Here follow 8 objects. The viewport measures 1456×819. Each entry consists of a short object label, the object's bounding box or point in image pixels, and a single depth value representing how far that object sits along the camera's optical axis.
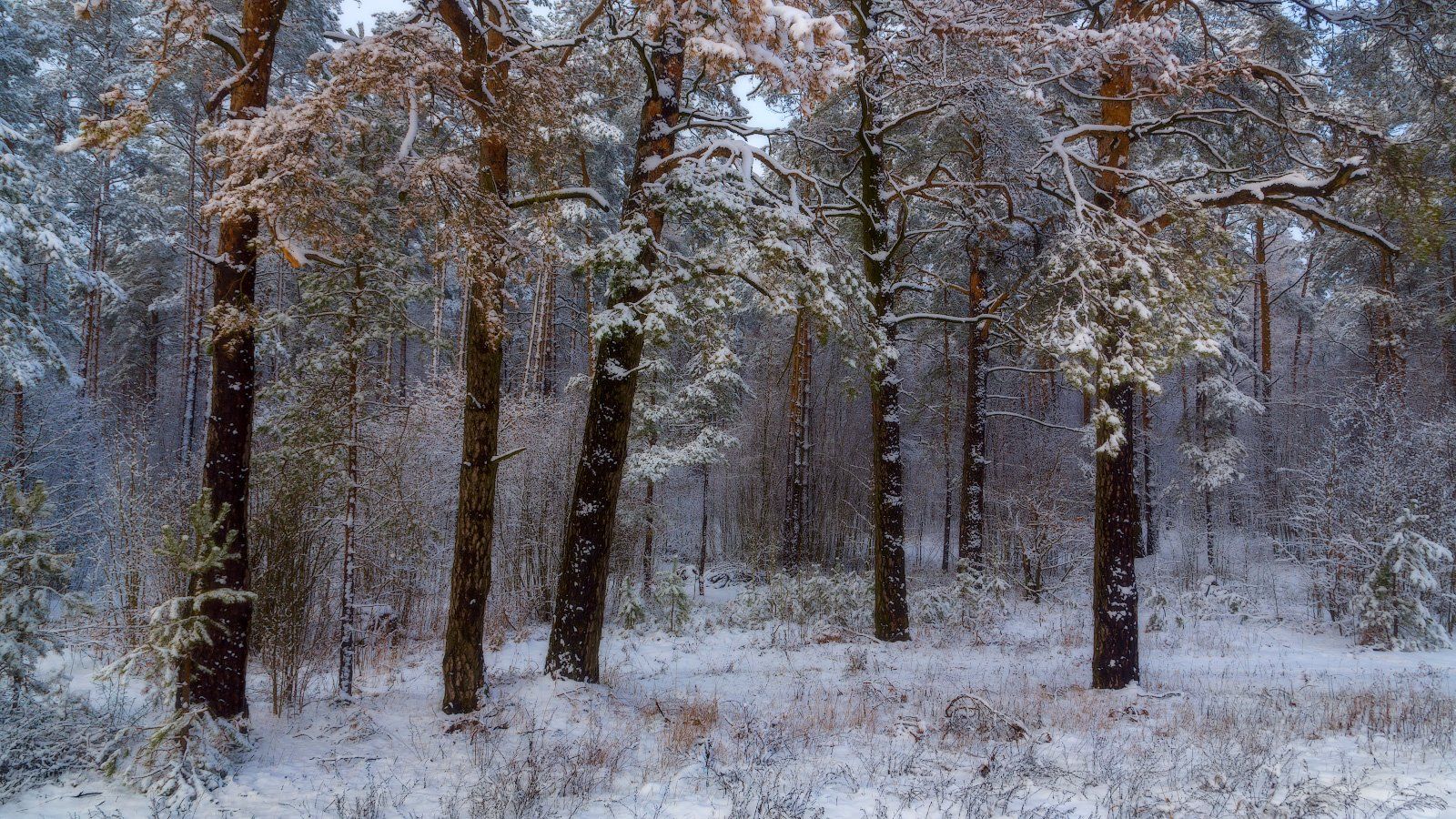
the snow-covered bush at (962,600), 12.34
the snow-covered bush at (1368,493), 11.64
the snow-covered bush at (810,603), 12.32
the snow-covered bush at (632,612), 12.88
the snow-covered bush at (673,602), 13.11
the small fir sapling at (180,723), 4.51
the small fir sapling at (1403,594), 10.64
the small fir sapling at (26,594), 4.83
